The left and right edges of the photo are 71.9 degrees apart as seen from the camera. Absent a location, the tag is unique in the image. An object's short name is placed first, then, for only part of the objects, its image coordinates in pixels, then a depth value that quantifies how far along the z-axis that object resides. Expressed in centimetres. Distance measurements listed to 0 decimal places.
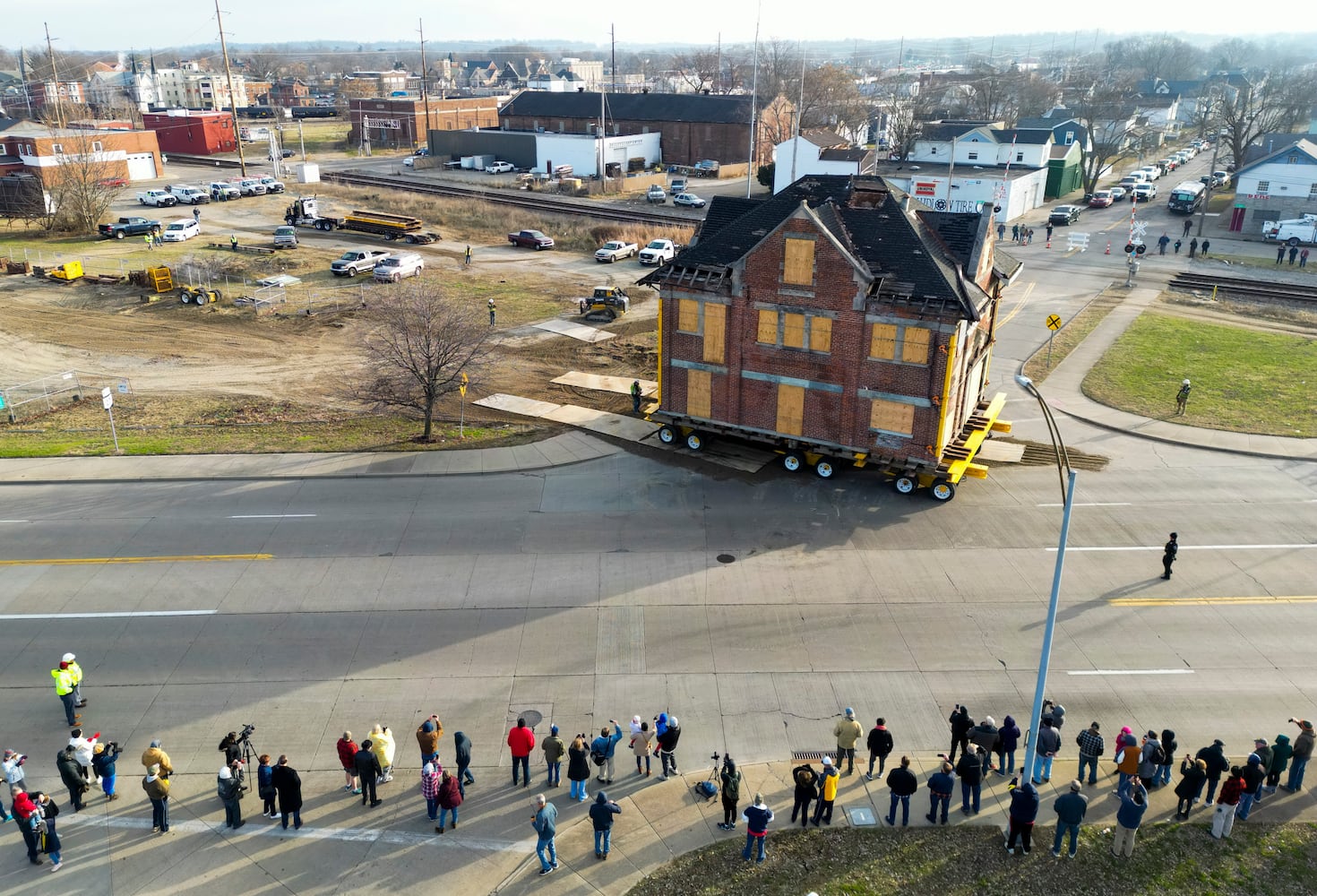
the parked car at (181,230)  6525
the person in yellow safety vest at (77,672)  1769
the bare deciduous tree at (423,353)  3152
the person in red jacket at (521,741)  1592
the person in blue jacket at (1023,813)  1411
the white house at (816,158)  8131
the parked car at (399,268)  5444
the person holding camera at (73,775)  1533
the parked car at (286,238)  6322
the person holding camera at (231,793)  1492
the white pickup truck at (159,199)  7912
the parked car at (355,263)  5597
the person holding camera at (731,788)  1487
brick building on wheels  2694
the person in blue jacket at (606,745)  1609
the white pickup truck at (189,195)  8012
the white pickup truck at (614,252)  6175
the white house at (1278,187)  7044
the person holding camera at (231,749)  1585
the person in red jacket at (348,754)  1570
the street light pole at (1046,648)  1423
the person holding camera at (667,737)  1617
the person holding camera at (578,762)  1567
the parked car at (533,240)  6569
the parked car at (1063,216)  7531
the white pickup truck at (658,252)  5884
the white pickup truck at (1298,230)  6744
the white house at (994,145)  8225
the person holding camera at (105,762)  1579
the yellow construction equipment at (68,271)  5419
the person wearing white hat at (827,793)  1498
